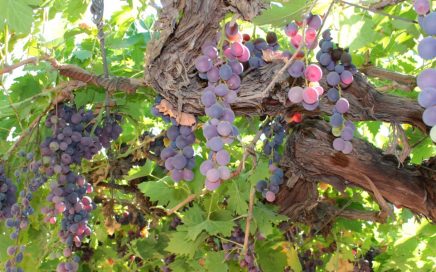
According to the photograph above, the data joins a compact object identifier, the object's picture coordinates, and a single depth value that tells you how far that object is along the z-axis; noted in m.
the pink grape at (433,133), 0.97
